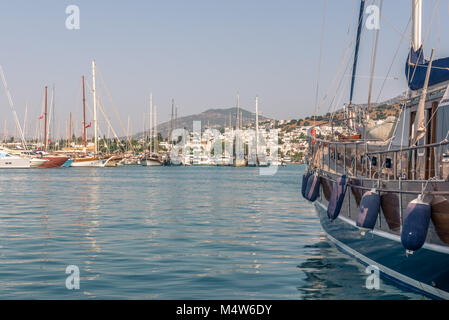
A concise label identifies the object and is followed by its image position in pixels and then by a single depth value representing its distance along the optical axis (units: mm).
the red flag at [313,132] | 19941
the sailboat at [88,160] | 93312
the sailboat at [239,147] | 116875
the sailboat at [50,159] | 99125
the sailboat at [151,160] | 126375
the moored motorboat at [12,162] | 98250
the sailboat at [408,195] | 8461
